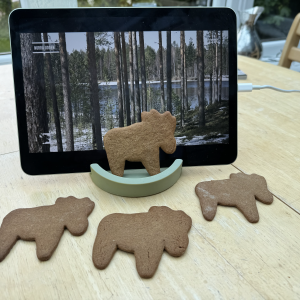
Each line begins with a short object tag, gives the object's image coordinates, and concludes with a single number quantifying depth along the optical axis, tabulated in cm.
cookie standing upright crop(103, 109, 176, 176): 62
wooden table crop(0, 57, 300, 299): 44
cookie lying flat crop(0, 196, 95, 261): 51
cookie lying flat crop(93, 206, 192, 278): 48
